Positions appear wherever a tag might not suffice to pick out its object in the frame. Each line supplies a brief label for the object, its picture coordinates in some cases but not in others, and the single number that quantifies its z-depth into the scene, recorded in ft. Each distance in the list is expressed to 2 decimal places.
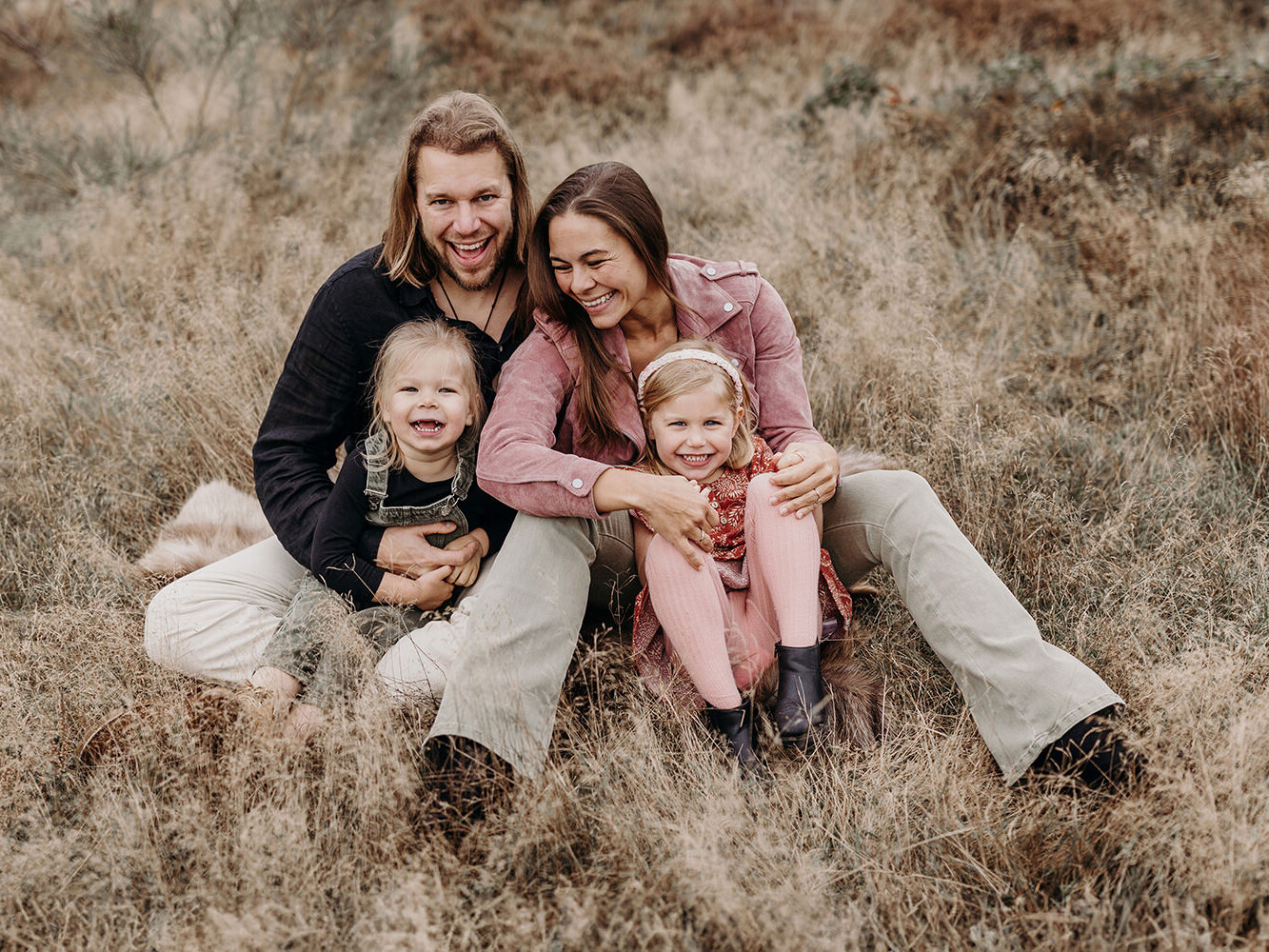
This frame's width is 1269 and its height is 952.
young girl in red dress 8.31
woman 7.62
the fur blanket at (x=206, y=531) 10.86
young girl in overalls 8.93
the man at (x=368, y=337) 9.31
